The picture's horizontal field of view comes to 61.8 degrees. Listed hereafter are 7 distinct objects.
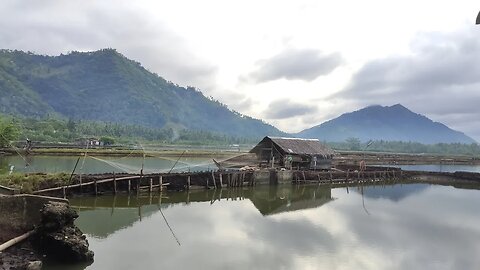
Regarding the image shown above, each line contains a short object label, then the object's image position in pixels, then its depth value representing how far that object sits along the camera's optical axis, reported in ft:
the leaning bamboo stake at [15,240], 34.79
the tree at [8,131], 144.25
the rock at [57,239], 38.24
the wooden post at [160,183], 84.07
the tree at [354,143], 532.52
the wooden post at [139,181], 80.98
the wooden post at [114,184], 78.23
